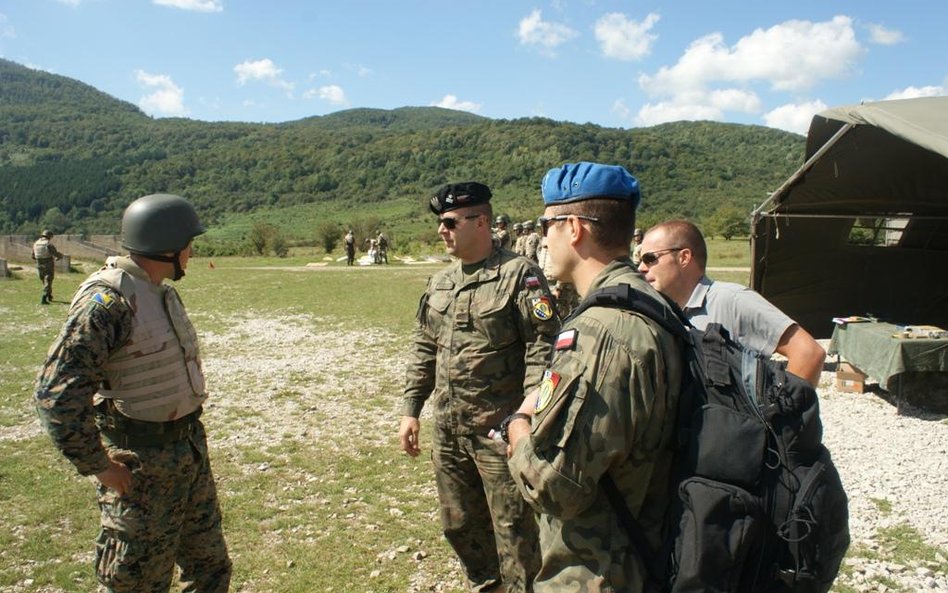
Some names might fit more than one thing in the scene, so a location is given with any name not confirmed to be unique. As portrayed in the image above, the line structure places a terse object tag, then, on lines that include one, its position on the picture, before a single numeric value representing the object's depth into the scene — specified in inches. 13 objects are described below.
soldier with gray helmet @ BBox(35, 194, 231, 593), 100.2
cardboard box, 323.3
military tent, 370.0
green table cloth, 290.7
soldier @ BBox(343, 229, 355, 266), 1212.5
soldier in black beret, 120.5
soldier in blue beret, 62.2
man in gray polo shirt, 124.6
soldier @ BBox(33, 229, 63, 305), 615.5
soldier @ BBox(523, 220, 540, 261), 633.0
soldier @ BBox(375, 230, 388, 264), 1270.9
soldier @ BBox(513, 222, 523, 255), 681.0
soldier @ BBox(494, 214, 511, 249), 604.1
